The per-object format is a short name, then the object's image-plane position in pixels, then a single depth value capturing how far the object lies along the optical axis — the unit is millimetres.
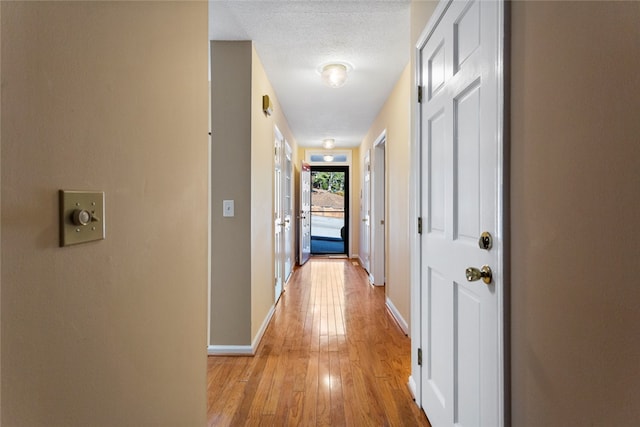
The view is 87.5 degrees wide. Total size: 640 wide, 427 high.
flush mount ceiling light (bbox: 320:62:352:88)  2916
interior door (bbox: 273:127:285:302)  3729
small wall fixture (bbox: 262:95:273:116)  2938
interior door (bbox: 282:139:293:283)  4547
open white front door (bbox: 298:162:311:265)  6270
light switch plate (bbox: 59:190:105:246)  641
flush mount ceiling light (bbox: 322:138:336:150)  6169
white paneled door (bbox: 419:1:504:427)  1069
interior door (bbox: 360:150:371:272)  5249
